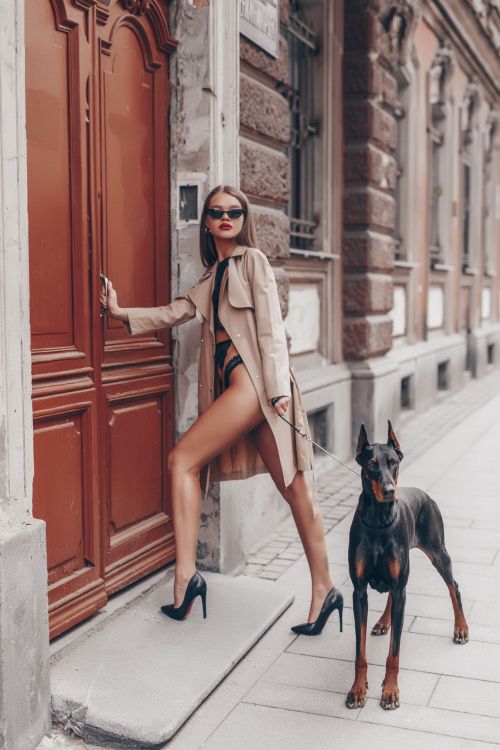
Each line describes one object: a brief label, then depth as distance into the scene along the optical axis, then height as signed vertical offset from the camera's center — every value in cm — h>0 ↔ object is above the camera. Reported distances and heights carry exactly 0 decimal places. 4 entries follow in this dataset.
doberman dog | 347 -92
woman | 416 -40
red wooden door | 384 +10
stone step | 338 -144
